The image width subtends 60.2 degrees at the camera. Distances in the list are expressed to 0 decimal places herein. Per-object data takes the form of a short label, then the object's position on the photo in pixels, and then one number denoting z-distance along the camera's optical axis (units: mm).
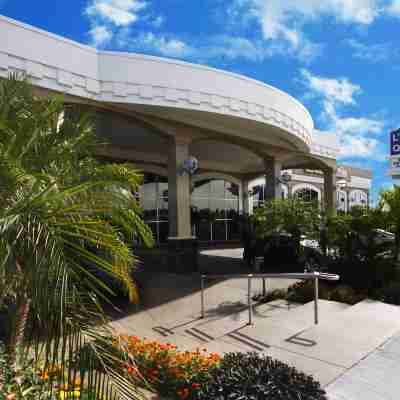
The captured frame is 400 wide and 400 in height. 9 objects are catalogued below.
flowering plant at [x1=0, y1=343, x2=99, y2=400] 3039
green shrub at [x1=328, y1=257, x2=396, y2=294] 8250
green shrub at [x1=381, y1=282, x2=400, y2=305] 7060
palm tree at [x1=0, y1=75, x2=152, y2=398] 2172
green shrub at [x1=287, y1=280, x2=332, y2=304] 7809
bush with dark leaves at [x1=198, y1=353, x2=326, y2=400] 3266
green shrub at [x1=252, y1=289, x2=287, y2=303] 8227
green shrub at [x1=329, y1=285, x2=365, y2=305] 7489
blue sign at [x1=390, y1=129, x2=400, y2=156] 12305
